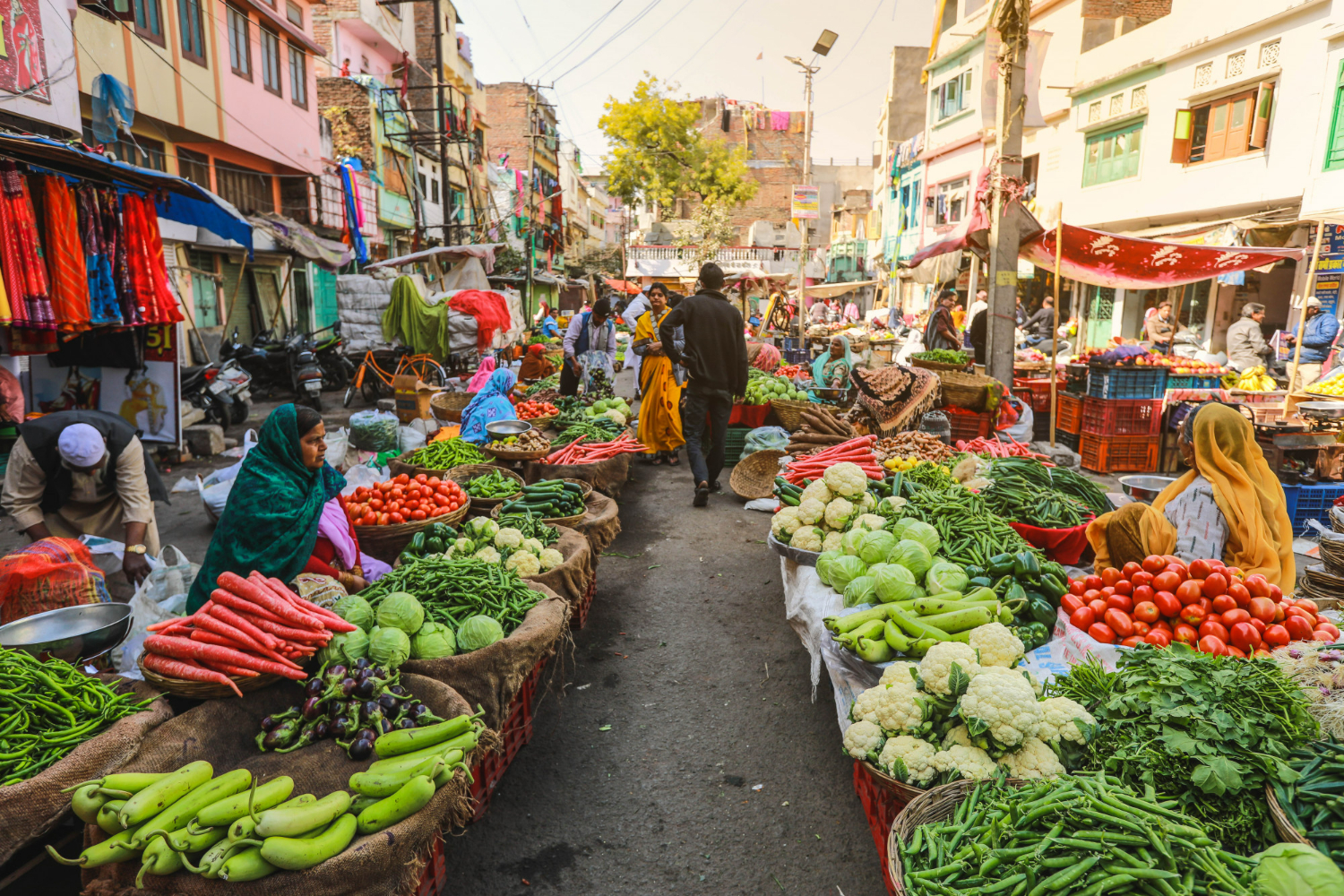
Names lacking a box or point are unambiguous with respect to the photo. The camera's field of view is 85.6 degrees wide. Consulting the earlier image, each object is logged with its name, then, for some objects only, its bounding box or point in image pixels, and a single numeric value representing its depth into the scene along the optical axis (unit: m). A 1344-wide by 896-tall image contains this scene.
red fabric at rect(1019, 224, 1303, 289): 8.88
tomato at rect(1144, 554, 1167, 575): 3.22
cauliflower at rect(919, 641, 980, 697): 2.61
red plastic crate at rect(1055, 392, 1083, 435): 9.05
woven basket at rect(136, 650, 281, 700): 2.55
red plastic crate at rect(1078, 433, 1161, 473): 8.45
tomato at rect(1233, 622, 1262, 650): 2.79
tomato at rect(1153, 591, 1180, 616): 3.00
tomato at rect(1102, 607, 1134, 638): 2.99
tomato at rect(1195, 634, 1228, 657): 2.80
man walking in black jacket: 7.14
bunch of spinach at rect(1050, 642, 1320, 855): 2.01
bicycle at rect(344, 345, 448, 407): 13.48
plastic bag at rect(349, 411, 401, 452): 8.07
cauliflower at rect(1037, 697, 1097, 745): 2.36
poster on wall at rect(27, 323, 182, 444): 8.11
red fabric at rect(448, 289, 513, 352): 14.10
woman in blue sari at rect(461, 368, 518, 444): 8.00
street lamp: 31.96
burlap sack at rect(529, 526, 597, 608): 4.07
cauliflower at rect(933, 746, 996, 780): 2.30
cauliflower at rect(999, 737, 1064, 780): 2.29
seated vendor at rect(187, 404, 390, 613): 3.43
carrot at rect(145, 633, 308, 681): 2.57
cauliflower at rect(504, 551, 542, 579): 3.95
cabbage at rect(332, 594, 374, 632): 3.03
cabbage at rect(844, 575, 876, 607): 3.50
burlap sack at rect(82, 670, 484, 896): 1.93
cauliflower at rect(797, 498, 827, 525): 4.55
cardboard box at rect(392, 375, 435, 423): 10.95
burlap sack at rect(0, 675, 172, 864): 2.06
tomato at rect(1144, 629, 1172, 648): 2.88
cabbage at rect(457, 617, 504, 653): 3.02
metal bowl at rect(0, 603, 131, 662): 2.98
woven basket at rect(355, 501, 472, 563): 4.66
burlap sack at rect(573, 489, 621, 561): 5.11
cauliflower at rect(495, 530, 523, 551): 4.14
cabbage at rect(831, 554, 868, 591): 3.77
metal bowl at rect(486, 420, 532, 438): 7.58
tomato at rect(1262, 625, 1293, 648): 2.77
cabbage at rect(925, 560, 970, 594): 3.50
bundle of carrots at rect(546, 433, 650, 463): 7.12
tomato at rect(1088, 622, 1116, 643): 3.00
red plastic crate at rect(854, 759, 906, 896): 2.50
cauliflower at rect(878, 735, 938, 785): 2.35
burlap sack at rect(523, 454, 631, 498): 6.59
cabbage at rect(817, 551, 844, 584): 3.88
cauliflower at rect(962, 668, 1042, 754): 2.33
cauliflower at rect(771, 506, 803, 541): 4.59
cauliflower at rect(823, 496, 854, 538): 4.46
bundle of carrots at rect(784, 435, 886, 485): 5.95
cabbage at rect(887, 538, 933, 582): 3.67
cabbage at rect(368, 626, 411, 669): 2.84
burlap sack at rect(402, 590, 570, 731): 2.87
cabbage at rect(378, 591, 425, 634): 3.02
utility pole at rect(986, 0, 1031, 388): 8.28
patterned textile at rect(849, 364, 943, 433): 7.33
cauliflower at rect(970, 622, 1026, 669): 2.86
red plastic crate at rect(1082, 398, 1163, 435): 8.32
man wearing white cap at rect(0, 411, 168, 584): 4.26
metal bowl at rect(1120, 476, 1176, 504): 5.20
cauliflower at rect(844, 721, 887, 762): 2.52
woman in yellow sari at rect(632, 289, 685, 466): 8.41
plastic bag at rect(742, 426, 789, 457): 7.89
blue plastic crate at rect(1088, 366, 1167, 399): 8.23
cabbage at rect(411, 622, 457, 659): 2.98
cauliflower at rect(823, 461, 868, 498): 4.67
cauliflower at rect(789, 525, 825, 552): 4.34
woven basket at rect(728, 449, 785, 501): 7.67
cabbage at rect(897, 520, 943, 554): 3.92
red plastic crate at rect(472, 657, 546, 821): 3.01
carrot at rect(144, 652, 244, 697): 2.53
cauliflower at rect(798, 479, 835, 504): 4.70
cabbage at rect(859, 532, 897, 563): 3.84
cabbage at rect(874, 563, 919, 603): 3.45
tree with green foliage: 39.94
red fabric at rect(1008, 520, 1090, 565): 4.25
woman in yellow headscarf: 3.58
